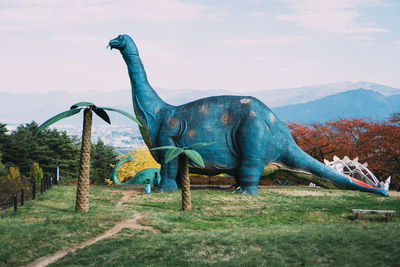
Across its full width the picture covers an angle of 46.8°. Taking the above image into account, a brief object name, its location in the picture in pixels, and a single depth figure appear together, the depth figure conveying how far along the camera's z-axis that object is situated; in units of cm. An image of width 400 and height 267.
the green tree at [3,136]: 3623
